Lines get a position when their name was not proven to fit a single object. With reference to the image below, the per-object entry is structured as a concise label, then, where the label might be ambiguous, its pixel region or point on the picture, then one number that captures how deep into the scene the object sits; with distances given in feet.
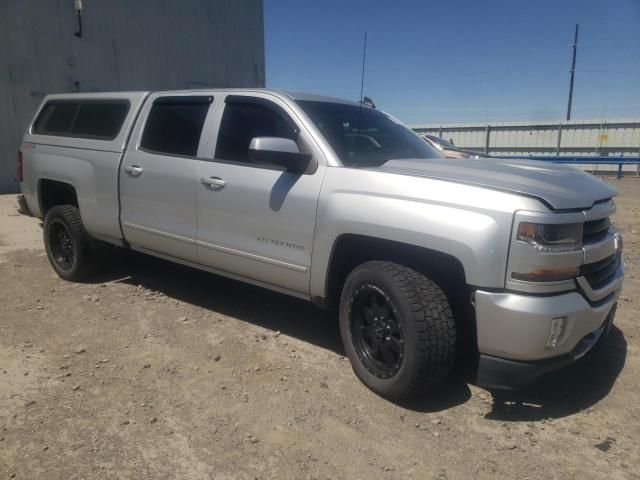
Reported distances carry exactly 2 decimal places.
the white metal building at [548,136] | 65.46
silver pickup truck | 8.47
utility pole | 118.52
